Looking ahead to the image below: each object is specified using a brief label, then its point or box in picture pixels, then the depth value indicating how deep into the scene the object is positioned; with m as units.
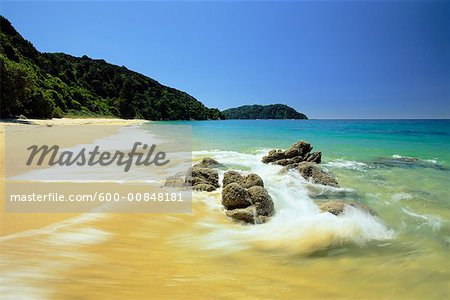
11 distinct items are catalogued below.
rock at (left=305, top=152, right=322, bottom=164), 15.83
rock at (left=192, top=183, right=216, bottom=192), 8.95
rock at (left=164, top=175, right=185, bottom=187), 8.92
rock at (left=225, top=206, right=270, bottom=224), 6.60
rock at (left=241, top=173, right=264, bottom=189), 8.41
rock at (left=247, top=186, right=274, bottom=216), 6.99
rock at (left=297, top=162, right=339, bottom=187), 10.60
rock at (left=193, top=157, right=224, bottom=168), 13.79
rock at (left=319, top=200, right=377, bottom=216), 6.87
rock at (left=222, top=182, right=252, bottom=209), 7.11
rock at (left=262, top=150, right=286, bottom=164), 15.62
